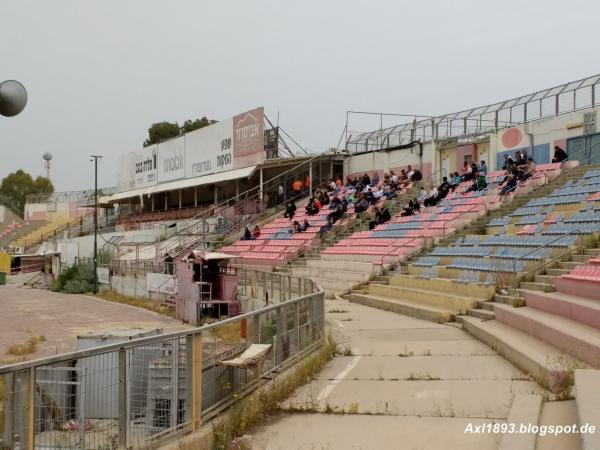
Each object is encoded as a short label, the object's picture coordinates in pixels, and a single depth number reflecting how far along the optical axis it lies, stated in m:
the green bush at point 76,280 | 37.56
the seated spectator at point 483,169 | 27.30
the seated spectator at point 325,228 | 29.10
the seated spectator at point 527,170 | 24.59
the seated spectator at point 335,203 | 31.44
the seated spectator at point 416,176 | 31.83
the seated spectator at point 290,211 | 34.67
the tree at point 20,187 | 106.69
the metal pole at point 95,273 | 36.00
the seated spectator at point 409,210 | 27.06
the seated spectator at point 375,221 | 27.80
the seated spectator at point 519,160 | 25.18
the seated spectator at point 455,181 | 28.65
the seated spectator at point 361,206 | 29.98
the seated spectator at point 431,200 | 27.25
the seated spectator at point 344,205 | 30.28
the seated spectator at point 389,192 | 30.94
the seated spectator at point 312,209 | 33.44
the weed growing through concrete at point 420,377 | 8.54
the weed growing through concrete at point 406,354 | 10.31
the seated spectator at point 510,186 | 23.97
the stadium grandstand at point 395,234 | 10.70
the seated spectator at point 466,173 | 28.38
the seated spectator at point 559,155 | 25.30
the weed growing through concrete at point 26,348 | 16.36
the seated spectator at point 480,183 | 25.81
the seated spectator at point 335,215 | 29.67
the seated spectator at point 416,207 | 27.20
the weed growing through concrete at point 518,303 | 12.96
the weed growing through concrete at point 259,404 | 6.28
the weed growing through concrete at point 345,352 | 10.66
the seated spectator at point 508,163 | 25.46
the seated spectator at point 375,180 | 34.65
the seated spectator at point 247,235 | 33.91
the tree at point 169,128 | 83.12
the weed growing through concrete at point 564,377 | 6.70
